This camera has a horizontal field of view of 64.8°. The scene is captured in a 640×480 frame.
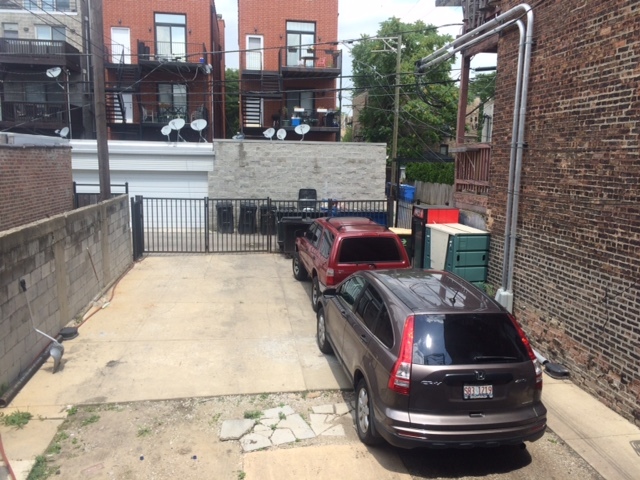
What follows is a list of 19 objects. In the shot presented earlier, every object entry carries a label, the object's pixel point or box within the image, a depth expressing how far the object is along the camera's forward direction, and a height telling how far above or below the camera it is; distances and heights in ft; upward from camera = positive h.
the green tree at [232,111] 147.54 +14.43
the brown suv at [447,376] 13.83 -5.90
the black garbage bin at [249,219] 59.11 -6.96
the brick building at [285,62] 85.05 +16.88
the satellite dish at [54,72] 77.00 +12.88
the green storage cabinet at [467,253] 28.58 -4.98
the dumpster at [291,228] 46.21 -6.11
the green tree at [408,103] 112.88 +13.98
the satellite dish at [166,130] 67.64 +3.87
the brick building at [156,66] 81.20 +14.81
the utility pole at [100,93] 38.32 +5.11
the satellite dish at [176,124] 67.87 +4.72
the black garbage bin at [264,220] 60.03 -7.04
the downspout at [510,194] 25.13 -1.43
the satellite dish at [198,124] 70.54 +4.95
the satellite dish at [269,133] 74.09 +4.11
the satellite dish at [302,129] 73.82 +4.77
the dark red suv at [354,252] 27.32 -4.93
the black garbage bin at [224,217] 61.36 -6.92
